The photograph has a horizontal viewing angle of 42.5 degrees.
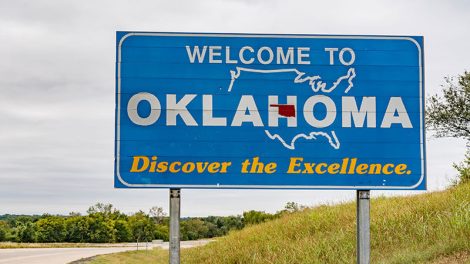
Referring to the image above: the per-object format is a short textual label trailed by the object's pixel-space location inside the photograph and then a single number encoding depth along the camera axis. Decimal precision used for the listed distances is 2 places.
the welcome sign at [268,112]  7.51
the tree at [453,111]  33.34
